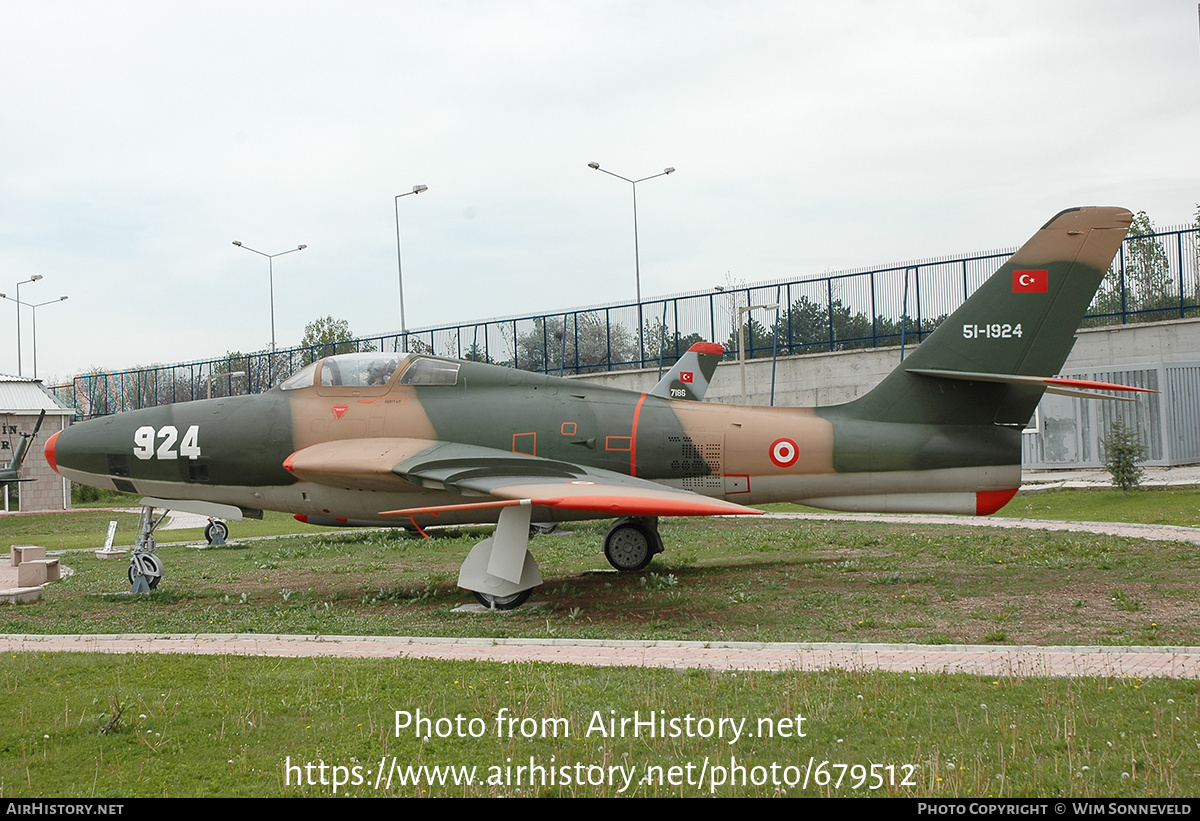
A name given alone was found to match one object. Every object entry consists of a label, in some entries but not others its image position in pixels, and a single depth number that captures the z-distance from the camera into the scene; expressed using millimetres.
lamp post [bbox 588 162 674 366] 39469
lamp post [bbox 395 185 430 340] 46375
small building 40750
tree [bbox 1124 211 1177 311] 31484
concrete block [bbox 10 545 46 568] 18578
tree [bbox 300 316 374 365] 61406
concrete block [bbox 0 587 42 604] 13977
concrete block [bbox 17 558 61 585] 16891
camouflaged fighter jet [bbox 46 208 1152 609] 13398
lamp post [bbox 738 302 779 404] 32797
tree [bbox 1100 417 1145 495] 25250
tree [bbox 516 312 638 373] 41219
